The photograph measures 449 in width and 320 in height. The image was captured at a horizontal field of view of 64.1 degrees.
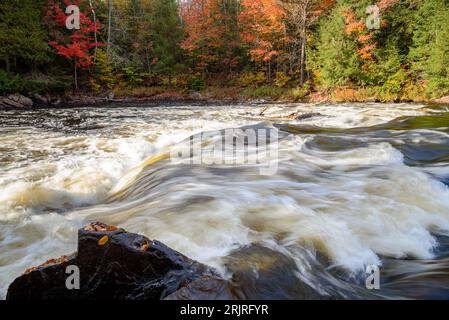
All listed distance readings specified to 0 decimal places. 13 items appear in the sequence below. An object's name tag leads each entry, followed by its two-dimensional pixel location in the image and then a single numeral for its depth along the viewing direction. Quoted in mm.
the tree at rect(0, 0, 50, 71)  20266
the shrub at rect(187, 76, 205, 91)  26850
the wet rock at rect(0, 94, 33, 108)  18144
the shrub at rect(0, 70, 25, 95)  18938
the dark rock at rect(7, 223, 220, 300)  2240
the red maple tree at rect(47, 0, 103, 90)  23188
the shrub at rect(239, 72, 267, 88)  26312
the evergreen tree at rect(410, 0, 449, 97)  17172
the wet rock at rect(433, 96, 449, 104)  16484
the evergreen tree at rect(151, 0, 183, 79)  27891
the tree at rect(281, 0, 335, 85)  22573
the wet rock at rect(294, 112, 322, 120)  11508
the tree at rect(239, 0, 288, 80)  23328
